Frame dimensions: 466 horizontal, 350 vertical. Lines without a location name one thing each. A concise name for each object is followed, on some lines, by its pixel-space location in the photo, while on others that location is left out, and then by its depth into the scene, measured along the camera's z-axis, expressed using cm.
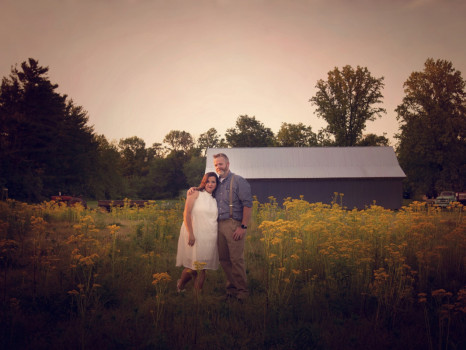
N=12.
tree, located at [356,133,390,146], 4675
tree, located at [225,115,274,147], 5753
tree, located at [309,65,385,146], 4378
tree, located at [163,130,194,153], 7869
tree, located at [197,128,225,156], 7512
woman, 533
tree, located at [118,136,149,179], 7581
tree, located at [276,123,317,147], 5494
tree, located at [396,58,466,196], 3775
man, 543
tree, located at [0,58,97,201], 3119
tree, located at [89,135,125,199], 4647
